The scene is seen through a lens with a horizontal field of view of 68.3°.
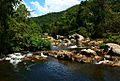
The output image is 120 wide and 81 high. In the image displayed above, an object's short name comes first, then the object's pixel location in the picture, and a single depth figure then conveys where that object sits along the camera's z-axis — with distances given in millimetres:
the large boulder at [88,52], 19021
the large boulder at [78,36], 35501
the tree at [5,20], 18769
